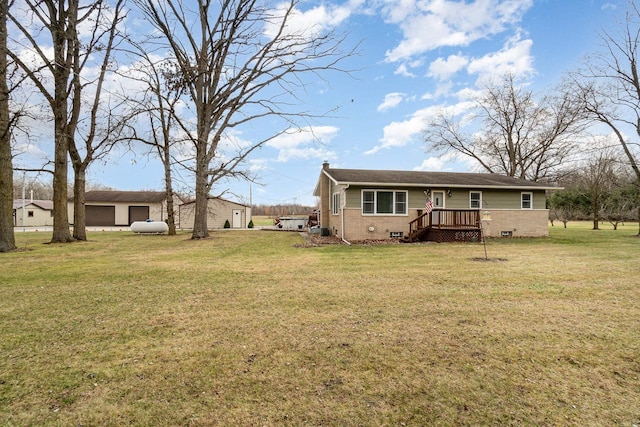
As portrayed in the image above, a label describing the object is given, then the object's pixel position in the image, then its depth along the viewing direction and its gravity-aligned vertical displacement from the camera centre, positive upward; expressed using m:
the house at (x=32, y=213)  37.25 +1.62
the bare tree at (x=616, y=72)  19.59 +9.24
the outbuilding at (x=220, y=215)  34.06 +1.05
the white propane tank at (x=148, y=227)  23.77 -0.09
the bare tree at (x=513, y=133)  28.44 +8.00
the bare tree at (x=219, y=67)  17.69 +8.63
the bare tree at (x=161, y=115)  16.92 +6.56
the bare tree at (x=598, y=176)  28.70 +4.04
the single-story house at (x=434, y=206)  16.61 +0.87
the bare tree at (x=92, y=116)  16.47 +5.78
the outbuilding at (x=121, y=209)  34.91 +1.79
